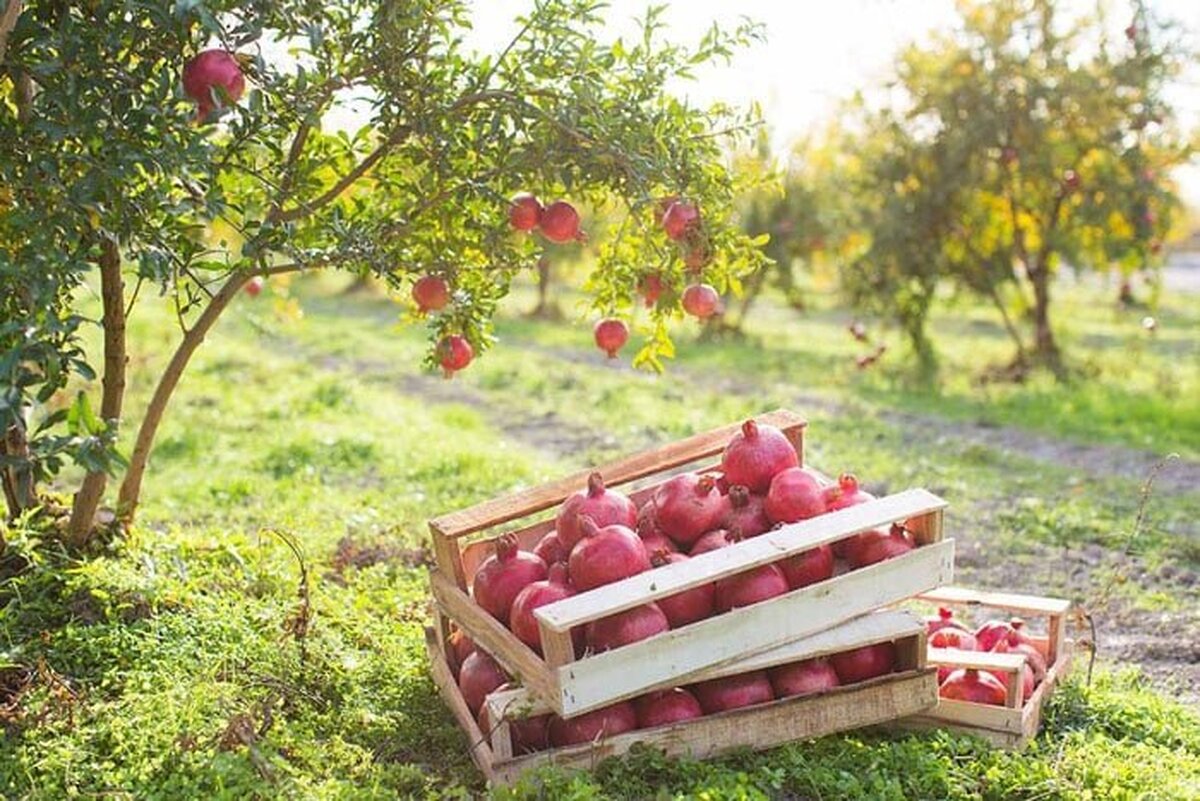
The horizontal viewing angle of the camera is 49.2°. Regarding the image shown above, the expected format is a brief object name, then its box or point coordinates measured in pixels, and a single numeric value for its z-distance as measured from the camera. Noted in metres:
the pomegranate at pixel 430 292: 4.77
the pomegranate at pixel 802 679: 3.91
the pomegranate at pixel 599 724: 3.73
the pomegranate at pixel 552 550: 4.15
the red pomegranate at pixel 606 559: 3.81
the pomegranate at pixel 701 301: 4.75
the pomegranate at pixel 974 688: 4.20
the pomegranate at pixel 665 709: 3.78
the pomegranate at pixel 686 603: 3.85
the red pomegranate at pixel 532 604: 3.82
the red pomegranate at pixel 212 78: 3.69
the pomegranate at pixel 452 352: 5.02
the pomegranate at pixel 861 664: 3.98
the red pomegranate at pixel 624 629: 3.71
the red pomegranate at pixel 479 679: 4.06
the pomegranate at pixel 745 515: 4.14
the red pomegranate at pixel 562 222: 4.68
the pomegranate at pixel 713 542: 3.99
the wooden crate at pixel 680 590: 3.60
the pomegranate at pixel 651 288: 5.12
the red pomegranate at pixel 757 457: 4.29
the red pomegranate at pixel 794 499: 4.10
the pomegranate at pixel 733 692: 3.85
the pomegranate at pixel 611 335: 5.15
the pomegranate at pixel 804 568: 3.97
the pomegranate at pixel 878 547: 4.05
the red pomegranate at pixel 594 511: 4.11
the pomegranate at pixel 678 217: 4.57
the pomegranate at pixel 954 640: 4.51
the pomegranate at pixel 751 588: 3.85
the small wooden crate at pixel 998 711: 4.05
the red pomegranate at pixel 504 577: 4.04
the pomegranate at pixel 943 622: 4.63
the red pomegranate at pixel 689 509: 4.13
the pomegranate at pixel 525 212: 4.71
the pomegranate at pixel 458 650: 4.35
